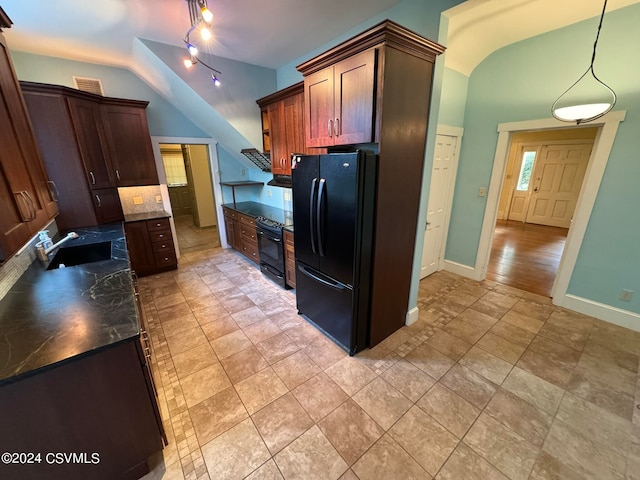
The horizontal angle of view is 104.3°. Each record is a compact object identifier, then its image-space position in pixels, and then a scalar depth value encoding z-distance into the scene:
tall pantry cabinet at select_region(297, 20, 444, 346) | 1.78
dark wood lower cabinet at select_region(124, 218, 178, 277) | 3.70
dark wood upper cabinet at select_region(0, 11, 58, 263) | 1.28
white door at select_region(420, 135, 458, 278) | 3.35
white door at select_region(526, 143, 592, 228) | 6.01
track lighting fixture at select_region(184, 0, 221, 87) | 1.75
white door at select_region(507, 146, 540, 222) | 6.77
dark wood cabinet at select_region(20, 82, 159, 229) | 2.87
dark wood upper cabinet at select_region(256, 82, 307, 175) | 3.04
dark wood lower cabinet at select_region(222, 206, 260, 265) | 4.08
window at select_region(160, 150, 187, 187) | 7.57
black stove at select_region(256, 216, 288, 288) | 3.35
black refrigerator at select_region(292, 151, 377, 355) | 1.93
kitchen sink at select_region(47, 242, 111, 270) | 2.40
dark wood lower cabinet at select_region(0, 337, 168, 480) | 1.05
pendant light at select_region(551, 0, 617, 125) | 2.21
